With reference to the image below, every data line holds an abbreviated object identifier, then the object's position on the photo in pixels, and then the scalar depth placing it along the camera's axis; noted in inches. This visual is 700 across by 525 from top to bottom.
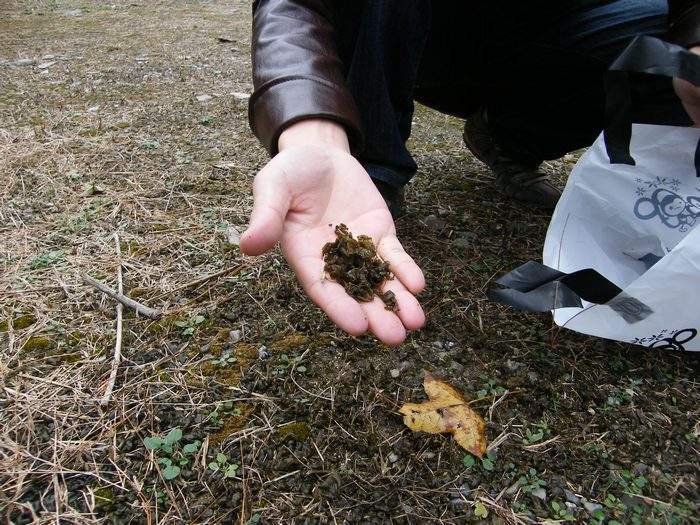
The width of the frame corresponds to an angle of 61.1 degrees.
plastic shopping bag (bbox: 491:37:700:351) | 18.6
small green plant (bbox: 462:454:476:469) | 17.3
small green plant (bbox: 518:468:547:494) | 16.7
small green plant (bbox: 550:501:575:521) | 16.1
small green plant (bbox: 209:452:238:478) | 16.8
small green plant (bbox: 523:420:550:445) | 17.8
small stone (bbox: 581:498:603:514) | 16.2
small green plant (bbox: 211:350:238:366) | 19.8
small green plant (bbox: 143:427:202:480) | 16.7
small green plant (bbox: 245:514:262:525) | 15.8
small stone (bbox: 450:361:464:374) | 20.1
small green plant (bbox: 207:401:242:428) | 18.1
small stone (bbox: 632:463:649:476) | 17.0
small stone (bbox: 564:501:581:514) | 16.2
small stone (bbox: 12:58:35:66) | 51.4
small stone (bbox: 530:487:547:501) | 16.6
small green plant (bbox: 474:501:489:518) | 16.2
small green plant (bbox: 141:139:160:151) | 34.3
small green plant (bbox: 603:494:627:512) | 16.2
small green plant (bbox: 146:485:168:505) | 16.1
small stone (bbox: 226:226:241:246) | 25.7
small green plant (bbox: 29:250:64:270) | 23.6
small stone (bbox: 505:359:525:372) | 20.1
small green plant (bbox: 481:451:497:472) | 17.2
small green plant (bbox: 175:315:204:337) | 20.9
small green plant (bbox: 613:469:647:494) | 16.6
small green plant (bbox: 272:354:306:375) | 19.7
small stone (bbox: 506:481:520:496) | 16.6
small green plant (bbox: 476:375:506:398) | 19.2
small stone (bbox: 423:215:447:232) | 27.8
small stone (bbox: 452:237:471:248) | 26.5
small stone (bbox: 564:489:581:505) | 16.4
